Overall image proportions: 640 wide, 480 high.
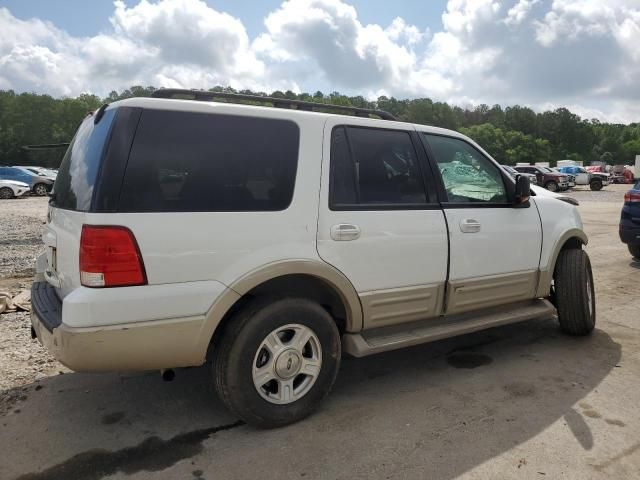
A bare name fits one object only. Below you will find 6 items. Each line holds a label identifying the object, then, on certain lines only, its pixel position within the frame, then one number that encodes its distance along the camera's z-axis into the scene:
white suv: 2.59
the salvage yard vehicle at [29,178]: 24.94
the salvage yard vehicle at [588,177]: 35.22
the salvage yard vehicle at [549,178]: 31.30
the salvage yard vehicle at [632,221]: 8.19
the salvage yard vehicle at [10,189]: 23.01
